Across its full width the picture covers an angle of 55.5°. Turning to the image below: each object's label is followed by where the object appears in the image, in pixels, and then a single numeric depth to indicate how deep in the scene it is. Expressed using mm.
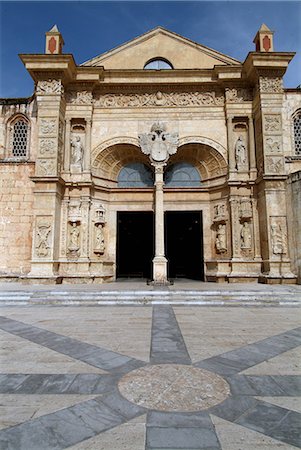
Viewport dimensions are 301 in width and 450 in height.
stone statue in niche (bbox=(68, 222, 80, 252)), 13414
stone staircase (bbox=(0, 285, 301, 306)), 8664
